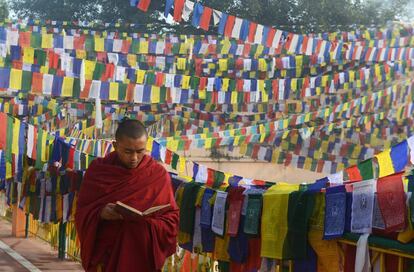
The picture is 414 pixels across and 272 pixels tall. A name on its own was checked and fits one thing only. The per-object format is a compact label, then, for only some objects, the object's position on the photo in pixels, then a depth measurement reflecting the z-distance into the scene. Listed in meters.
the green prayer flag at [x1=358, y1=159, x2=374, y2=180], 7.36
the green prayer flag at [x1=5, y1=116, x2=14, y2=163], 12.10
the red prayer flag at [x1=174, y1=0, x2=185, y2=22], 17.61
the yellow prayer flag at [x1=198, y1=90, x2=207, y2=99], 22.75
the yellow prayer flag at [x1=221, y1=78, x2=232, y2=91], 23.81
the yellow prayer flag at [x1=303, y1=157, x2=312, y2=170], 24.62
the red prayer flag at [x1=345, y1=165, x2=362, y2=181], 7.45
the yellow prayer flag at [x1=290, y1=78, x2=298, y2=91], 26.11
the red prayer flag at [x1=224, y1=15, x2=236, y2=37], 20.33
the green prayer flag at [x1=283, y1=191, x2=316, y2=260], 6.05
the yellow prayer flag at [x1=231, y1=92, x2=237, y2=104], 24.17
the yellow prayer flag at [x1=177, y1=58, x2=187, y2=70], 28.02
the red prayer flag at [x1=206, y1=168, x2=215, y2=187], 10.86
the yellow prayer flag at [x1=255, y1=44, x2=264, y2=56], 30.70
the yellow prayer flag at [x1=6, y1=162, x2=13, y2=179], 13.53
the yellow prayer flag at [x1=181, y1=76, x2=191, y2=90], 21.11
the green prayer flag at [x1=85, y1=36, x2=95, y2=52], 24.25
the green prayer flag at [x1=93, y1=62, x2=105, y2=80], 16.14
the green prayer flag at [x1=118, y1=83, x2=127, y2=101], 17.48
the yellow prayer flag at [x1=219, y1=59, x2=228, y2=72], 28.44
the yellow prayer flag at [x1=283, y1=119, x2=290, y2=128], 24.63
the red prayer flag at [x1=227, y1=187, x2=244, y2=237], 7.02
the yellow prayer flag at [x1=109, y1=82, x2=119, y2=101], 16.76
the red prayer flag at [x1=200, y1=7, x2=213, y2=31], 19.22
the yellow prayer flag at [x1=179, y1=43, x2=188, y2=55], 30.03
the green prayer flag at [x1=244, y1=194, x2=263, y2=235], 6.70
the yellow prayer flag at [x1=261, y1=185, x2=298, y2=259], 6.29
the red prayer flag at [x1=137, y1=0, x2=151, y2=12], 16.08
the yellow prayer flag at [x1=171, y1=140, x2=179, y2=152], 18.57
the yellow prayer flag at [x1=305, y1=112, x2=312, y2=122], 25.28
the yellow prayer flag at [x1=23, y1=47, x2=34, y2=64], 15.27
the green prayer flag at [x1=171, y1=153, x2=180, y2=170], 12.29
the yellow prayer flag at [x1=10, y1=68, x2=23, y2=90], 13.45
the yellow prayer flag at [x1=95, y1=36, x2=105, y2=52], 23.86
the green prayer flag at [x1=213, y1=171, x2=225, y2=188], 10.62
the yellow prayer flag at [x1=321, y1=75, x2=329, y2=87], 27.88
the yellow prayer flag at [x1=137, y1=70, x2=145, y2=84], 19.41
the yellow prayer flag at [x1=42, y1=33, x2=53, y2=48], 20.63
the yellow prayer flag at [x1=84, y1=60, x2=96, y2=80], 15.97
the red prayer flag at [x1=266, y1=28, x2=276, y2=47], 21.03
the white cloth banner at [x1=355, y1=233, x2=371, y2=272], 5.43
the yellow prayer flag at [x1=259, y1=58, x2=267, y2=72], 28.91
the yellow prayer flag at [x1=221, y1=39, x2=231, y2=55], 30.25
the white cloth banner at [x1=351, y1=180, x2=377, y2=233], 5.40
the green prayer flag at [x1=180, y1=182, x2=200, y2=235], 7.82
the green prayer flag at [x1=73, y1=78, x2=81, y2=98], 15.54
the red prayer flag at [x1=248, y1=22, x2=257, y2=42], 20.59
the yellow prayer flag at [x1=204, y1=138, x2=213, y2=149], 20.74
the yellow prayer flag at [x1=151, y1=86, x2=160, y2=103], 18.30
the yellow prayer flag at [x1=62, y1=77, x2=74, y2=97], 15.30
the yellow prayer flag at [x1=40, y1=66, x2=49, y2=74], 15.76
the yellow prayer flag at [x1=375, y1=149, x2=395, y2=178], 7.27
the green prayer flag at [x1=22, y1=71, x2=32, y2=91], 13.77
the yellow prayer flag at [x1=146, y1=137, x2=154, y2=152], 12.20
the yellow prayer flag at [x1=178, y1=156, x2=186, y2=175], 12.52
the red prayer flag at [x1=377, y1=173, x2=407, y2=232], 5.07
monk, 5.10
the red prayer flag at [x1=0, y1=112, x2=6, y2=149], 12.02
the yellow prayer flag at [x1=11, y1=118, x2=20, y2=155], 12.18
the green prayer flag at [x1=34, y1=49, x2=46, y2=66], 15.71
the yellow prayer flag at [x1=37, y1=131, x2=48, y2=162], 12.40
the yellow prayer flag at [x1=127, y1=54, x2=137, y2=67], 26.85
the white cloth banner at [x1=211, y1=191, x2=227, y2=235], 7.30
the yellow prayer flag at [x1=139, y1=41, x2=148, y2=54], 25.20
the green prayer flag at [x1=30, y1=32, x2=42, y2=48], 20.31
